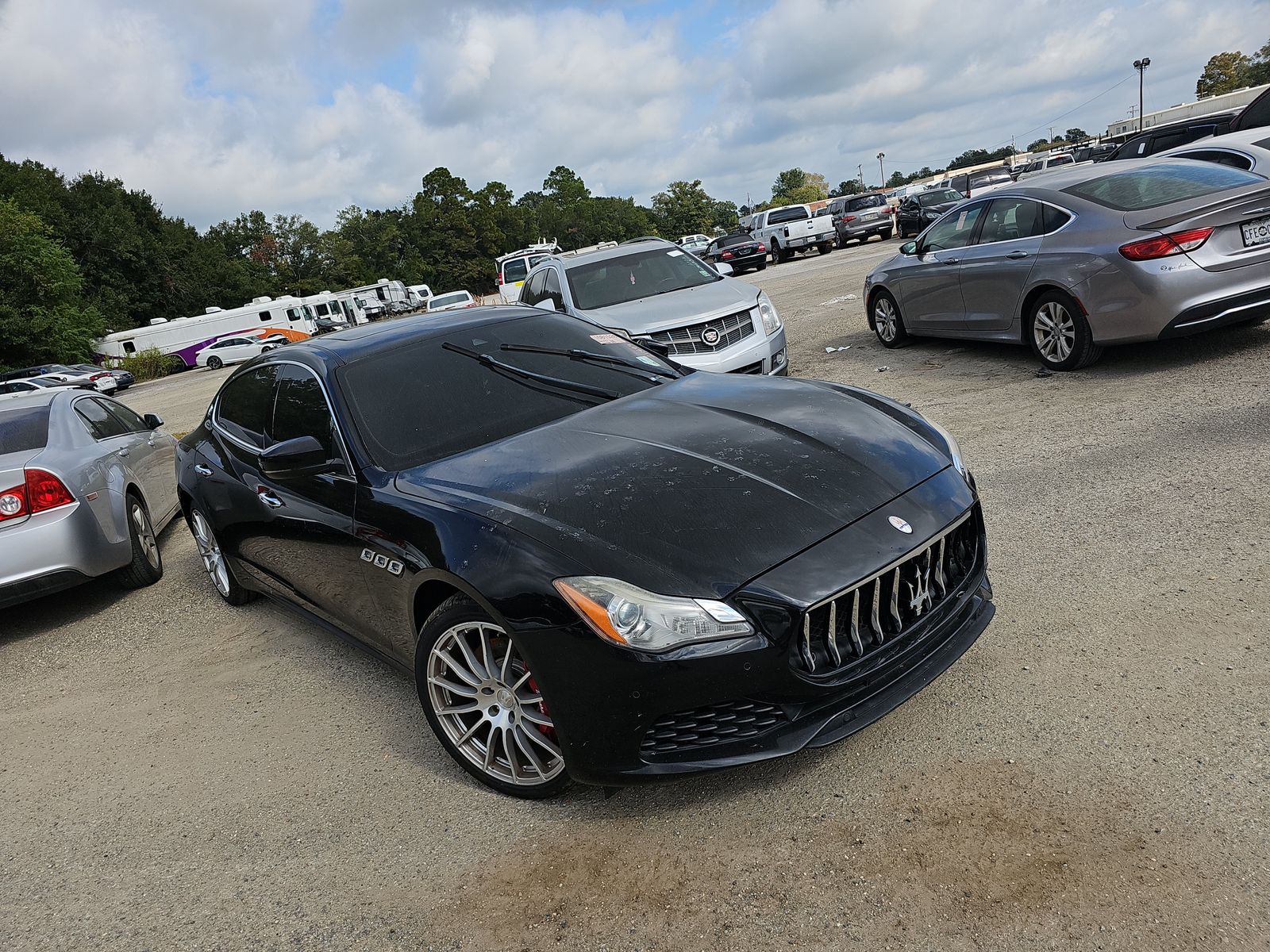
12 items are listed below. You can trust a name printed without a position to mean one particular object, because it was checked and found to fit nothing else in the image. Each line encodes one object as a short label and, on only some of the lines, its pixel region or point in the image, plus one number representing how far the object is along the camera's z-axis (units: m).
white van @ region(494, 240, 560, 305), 28.42
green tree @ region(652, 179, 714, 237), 121.12
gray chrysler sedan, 6.87
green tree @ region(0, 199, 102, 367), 49.94
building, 58.93
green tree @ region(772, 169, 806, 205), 173.57
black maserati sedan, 2.78
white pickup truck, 34.88
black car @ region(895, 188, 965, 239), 30.75
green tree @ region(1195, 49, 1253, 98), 91.50
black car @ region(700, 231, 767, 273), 32.69
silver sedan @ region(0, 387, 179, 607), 5.62
